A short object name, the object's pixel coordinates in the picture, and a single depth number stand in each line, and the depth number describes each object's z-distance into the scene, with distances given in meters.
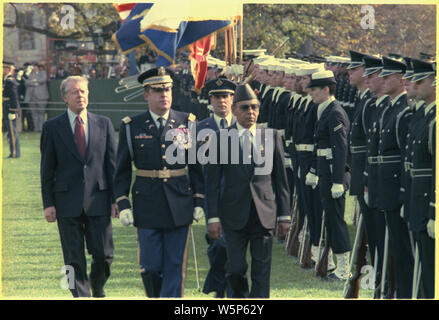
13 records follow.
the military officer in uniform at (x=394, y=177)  16.09
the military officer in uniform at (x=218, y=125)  18.45
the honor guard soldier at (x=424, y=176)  14.44
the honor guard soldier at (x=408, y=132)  15.03
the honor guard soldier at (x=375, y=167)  17.05
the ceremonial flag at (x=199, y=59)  22.80
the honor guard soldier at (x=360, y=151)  17.77
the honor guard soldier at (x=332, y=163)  19.70
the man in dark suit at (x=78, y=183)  17.16
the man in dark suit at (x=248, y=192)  15.57
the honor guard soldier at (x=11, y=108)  47.75
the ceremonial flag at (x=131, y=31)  21.00
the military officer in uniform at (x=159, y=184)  16.06
